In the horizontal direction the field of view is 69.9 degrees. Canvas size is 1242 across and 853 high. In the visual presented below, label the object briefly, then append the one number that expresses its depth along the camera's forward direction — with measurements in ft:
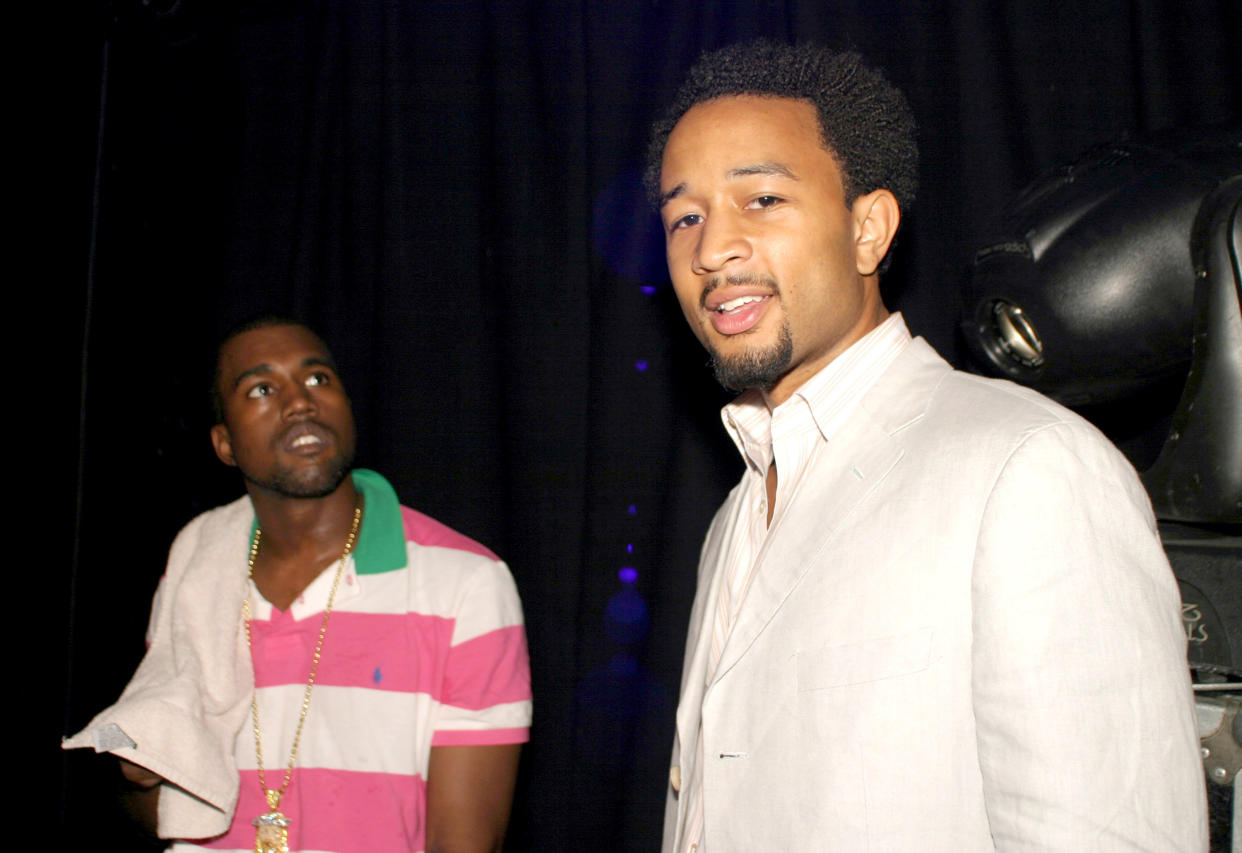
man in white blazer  2.34
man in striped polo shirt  4.83
